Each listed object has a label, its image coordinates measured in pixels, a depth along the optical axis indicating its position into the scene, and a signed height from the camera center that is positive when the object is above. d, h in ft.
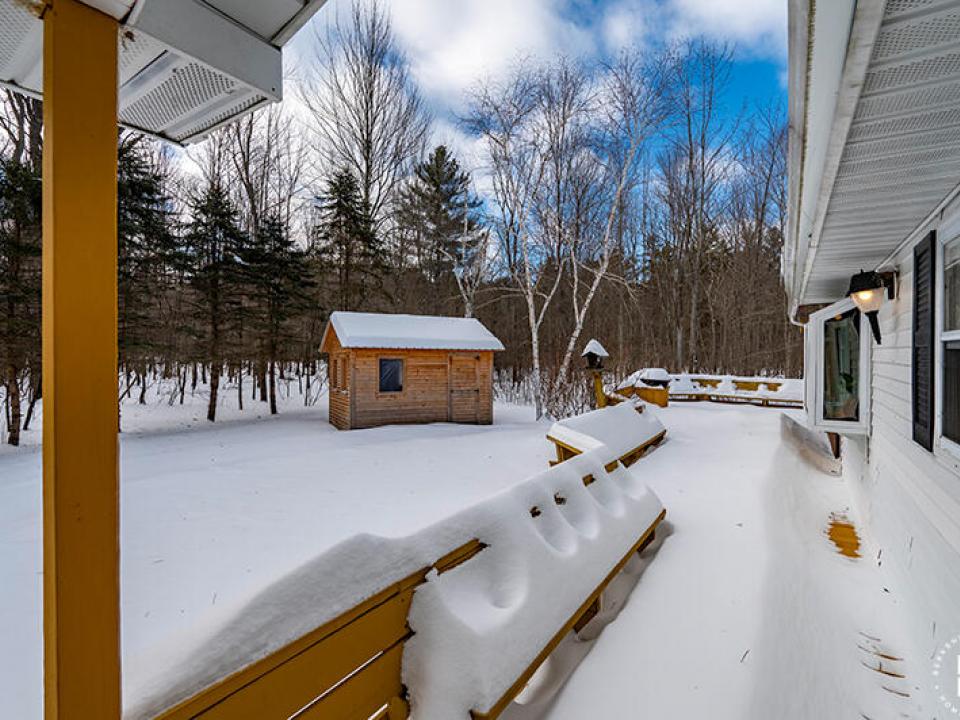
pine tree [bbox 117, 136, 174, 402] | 33.34 +8.45
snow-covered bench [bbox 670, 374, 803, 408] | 42.52 -3.27
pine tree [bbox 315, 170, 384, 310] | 54.34 +13.96
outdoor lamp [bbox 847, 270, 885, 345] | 13.61 +1.95
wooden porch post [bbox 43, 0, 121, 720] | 2.95 -0.09
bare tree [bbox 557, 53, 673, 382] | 37.17 +19.98
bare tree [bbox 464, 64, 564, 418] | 38.40 +18.03
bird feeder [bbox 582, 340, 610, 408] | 30.66 -0.38
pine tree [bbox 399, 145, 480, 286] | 61.62 +19.94
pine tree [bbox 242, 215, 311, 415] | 43.88 +7.17
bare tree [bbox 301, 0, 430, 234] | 56.90 +32.58
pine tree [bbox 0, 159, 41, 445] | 27.91 +5.30
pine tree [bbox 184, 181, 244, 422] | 40.86 +8.11
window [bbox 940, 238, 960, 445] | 8.30 +0.20
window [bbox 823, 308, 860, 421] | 19.20 -0.49
